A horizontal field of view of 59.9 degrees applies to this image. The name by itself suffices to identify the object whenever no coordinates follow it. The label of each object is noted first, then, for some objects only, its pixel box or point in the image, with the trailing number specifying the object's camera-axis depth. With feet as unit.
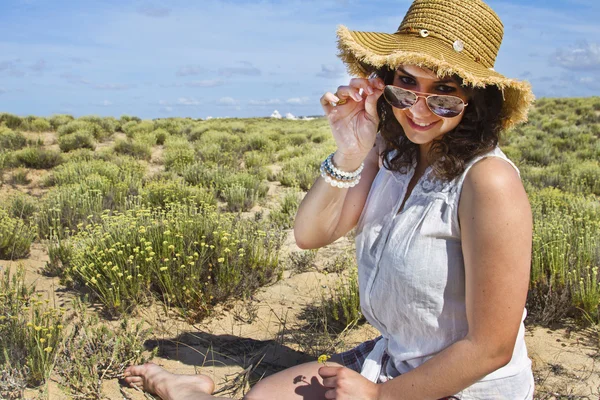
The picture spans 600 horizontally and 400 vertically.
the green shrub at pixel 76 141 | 38.68
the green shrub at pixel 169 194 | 20.88
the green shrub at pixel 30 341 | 8.44
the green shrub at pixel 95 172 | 25.29
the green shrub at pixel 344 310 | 11.48
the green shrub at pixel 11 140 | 38.11
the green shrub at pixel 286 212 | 19.80
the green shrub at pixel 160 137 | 46.11
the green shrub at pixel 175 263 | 11.84
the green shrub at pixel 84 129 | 46.98
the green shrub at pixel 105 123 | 51.13
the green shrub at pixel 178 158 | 31.09
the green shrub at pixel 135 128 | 49.36
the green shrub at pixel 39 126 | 50.83
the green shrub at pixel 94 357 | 8.55
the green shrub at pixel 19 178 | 27.72
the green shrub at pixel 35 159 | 30.83
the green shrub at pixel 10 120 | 51.80
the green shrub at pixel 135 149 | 37.11
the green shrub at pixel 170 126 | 55.24
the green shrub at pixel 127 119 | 66.26
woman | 5.31
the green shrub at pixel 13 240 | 15.19
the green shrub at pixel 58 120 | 55.30
